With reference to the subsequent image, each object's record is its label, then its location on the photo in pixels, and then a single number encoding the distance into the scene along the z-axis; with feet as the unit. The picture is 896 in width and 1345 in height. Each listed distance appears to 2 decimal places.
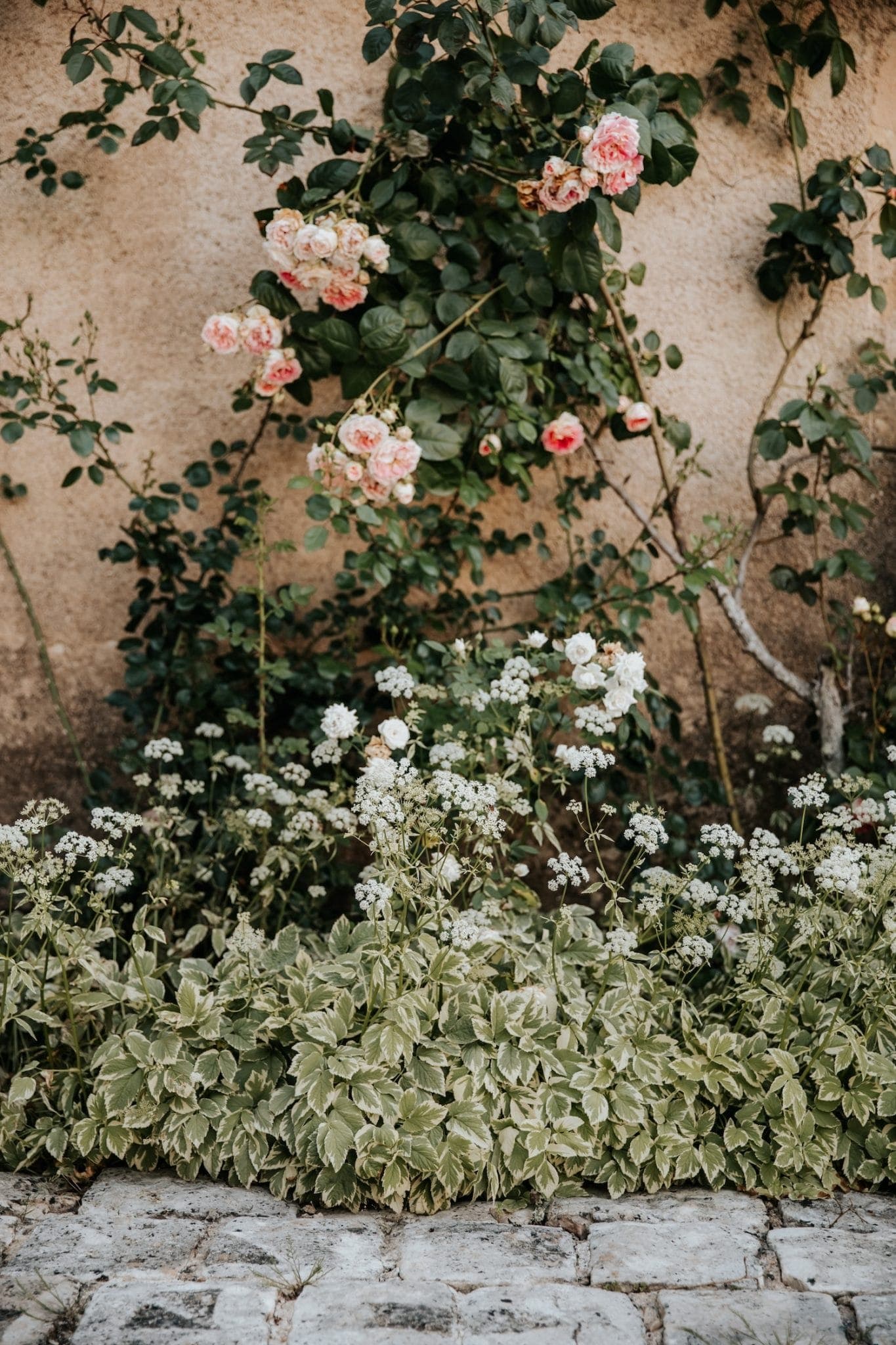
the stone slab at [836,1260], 6.17
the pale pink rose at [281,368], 9.44
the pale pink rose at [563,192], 8.35
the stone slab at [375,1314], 5.70
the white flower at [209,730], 9.52
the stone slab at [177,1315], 5.60
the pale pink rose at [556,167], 8.34
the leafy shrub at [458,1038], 6.96
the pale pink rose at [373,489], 8.99
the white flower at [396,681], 8.27
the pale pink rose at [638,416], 10.28
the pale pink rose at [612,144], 8.00
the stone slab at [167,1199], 6.79
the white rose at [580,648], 8.34
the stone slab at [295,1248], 6.19
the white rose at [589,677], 8.32
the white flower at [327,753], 8.41
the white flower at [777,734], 10.01
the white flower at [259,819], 8.63
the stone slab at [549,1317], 5.73
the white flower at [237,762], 9.38
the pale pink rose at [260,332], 9.36
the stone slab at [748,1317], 5.74
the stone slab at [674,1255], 6.24
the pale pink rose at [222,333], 9.25
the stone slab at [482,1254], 6.24
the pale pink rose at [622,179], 8.18
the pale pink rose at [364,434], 8.79
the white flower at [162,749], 8.75
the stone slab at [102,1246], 6.16
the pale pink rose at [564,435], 9.93
